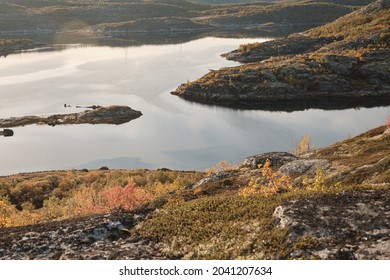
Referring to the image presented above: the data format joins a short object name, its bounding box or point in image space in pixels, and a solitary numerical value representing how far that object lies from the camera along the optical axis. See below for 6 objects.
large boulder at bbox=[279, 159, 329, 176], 38.93
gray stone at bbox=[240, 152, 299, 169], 48.98
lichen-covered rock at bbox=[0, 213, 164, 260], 19.67
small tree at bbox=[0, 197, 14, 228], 40.97
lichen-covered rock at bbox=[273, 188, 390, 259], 16.61
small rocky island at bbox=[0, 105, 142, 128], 134.75
